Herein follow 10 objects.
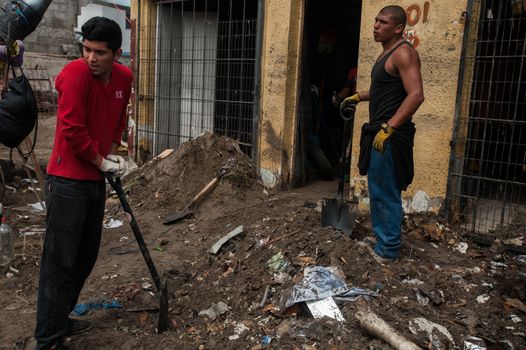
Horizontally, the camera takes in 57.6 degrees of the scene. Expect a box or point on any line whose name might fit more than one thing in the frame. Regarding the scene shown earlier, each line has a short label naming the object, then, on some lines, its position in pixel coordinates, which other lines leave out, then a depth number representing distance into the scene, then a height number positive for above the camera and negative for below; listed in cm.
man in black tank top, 375 -26
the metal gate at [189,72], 780 +26
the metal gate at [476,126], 490 -27
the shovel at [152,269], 341 -135
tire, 772 -109
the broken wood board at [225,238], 484 -154
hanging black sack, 335 -23
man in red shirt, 299 -54
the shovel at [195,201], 619 -151
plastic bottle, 491 -171
